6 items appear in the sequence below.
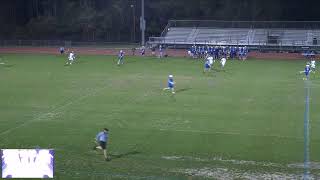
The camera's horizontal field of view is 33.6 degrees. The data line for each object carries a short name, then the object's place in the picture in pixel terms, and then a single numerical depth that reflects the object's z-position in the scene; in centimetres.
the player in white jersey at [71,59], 4566
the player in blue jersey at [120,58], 4538
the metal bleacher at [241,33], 6138
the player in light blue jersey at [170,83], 2997
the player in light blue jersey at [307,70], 3588
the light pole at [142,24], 5989
